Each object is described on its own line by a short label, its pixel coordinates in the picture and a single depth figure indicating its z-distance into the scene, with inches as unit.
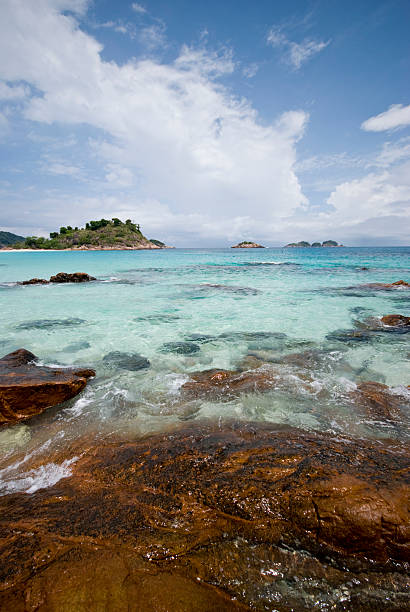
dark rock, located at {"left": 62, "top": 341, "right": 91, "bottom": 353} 294.4
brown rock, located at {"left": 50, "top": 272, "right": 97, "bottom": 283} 844.0
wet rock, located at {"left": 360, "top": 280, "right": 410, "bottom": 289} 715.4
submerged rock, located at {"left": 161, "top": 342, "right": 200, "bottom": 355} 285.4
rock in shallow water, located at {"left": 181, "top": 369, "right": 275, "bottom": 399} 194.2
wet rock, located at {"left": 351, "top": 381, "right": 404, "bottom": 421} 165.3
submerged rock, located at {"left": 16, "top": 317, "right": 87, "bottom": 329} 382.5
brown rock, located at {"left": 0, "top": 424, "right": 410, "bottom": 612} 69.6
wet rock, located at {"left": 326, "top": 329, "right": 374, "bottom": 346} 306.2
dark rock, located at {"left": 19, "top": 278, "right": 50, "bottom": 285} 807.9
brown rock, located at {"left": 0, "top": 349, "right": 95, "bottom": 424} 166.7
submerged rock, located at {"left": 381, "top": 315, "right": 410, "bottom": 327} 362.5
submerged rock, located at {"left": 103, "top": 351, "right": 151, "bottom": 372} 249.0
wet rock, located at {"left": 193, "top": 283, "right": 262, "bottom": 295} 674.8
